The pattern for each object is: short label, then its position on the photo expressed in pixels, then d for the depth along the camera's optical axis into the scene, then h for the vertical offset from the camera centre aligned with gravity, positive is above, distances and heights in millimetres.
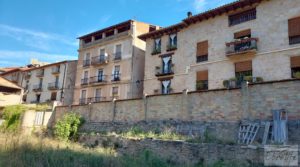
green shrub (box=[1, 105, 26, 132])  24625 +140
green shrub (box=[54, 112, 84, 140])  20056 -598
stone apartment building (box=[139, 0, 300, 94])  17609 +6117
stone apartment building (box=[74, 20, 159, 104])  29000 +6795
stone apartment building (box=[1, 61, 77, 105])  36250 +5427
